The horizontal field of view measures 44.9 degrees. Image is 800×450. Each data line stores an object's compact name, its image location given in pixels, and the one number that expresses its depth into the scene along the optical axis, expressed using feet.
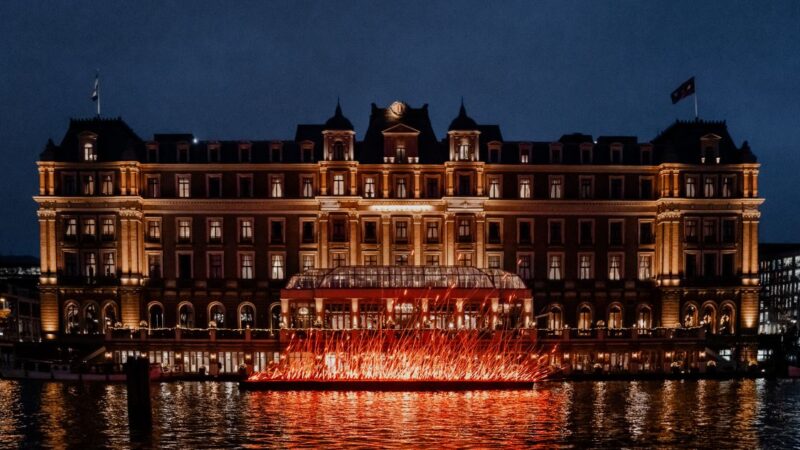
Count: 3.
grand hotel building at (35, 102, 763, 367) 349.41
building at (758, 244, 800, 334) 597.52
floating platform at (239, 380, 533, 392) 251.39
